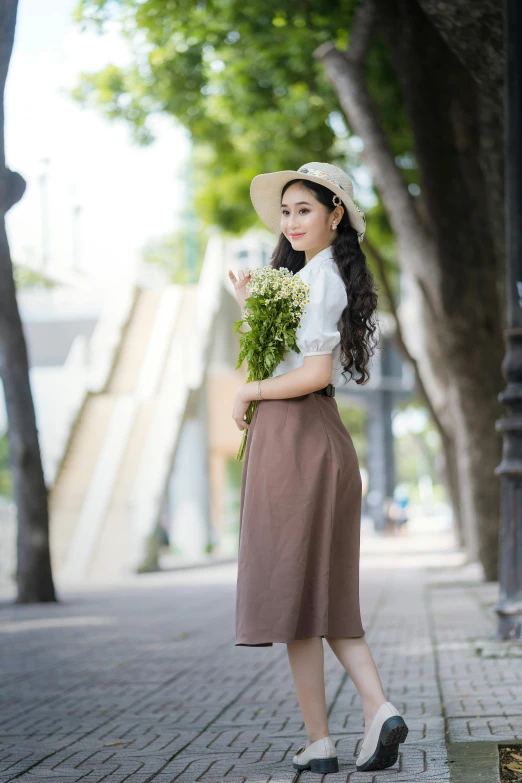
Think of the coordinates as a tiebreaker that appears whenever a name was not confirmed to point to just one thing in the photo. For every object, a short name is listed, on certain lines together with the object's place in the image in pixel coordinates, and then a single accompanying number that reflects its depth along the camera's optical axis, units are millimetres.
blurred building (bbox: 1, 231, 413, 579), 20031
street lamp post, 7559
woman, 4086
